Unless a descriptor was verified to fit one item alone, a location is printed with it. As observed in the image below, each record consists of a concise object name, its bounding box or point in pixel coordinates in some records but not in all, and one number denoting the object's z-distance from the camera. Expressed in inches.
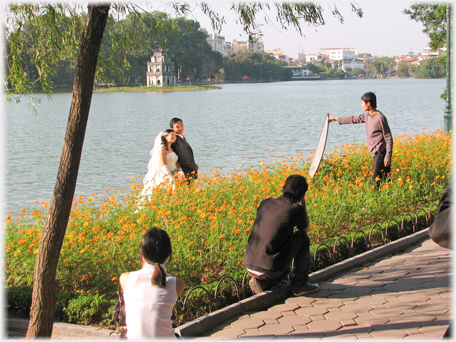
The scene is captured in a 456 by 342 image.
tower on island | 4050.2
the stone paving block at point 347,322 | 155.7
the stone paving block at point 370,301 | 172.6
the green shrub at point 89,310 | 159.9
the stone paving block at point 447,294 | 177.3
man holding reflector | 288.7
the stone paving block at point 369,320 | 156.3
